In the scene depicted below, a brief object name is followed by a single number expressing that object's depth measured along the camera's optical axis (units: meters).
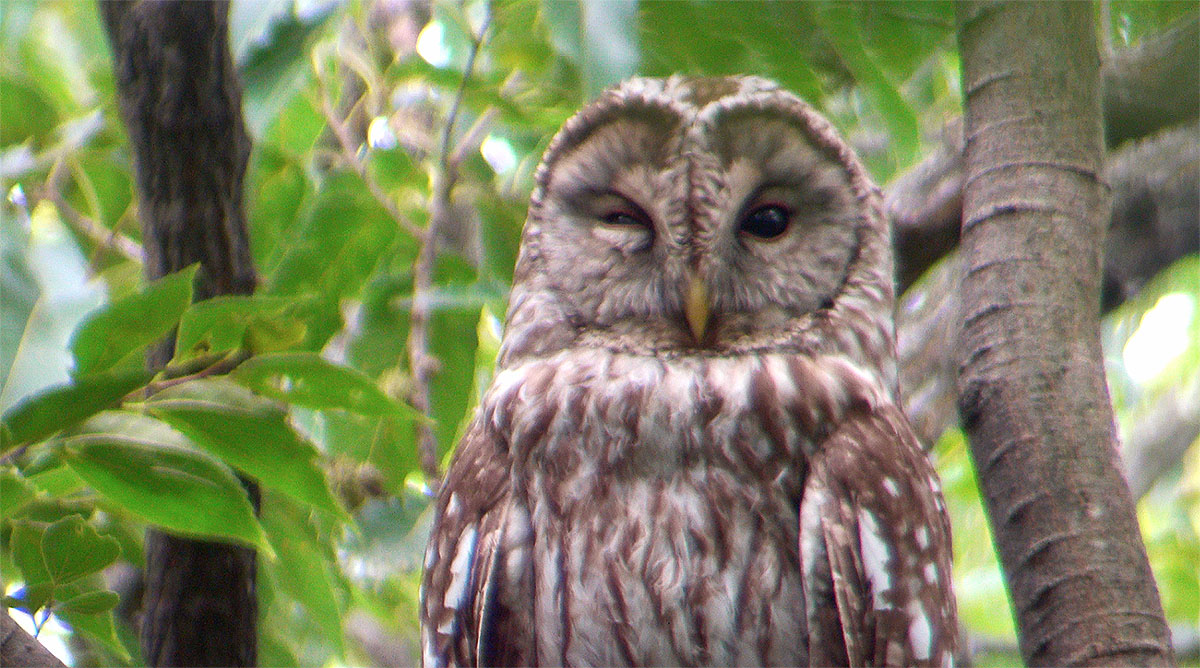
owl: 7.88
